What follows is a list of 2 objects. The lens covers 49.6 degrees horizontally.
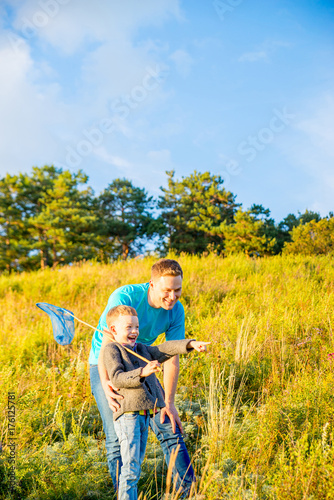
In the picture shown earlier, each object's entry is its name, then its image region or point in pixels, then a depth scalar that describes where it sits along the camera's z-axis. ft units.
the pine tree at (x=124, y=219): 102.83
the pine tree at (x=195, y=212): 97.60
